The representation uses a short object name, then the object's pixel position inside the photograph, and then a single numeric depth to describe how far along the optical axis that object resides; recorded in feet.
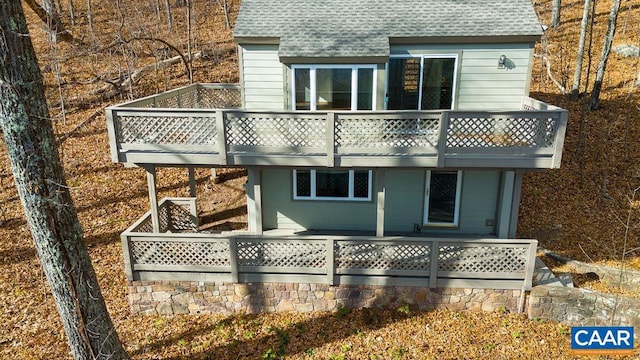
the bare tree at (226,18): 92.28
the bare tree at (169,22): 89.30
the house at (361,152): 26.05
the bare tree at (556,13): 80.79
